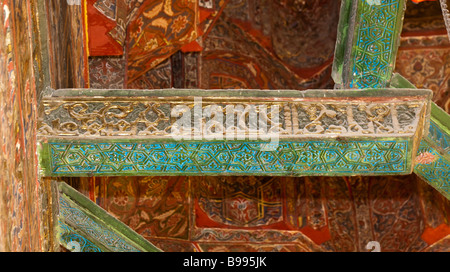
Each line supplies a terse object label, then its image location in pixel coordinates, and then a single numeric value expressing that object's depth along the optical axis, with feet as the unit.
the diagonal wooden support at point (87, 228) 13.26
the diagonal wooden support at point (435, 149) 13.09
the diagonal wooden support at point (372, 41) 12.34
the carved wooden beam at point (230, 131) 11.59
